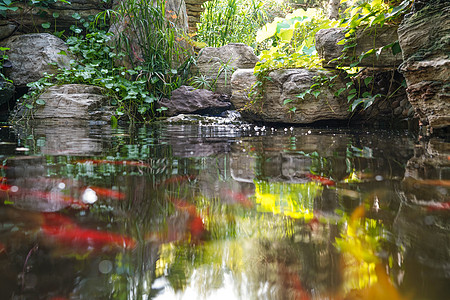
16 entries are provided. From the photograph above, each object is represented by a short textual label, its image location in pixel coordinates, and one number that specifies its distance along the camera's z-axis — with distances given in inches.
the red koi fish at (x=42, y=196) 23.6
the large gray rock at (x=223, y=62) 202.7
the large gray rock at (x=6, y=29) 195.8
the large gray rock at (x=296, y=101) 121.8
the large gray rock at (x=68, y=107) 148.7
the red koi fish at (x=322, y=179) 31.6
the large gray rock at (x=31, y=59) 181.0
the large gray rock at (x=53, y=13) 202.9
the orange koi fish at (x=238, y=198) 25.3
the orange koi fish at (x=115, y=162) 40.7
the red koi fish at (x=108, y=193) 25.8
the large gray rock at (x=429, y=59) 69.6
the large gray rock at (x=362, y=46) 98.7
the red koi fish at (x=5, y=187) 27.0
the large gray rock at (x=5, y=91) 163.5
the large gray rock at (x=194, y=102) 175.2
